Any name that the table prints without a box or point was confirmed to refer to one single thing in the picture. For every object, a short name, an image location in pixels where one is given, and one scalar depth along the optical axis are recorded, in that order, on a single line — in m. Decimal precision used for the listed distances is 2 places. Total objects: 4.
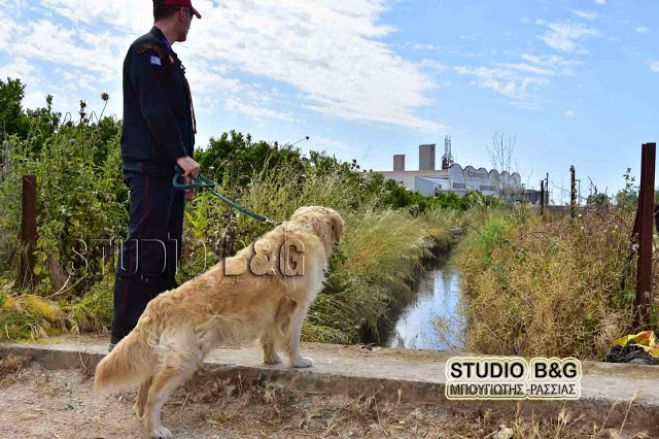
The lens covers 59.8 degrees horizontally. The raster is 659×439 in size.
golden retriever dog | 2.95
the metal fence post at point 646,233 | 4.61
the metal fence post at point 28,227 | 5.27
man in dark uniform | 3.36
